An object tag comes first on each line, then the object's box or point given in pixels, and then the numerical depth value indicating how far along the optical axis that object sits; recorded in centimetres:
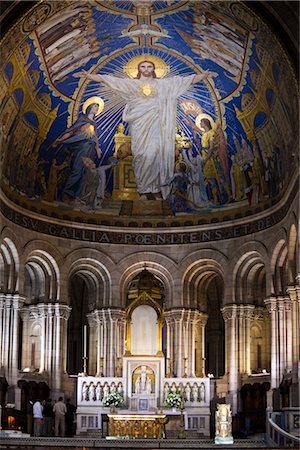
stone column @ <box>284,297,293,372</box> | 3888
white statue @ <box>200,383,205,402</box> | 4047
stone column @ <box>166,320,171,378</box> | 4175
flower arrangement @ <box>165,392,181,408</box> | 3906
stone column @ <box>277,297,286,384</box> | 3916
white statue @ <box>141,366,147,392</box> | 4019
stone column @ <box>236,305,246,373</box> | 4138
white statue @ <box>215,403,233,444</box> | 3250
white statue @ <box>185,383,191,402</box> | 4050
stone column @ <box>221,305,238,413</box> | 4106
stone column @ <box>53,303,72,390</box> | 4097
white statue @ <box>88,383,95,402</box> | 4031
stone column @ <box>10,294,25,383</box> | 3925
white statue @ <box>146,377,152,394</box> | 4016
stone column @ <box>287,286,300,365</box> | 3775
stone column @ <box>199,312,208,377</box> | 4325
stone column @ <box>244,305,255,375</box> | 4138
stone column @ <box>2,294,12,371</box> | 3909
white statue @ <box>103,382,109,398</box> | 4024
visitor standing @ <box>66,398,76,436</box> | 4109
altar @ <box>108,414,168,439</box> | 3744
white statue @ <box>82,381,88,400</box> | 4038
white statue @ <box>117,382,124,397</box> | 4031
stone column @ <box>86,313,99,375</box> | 4316
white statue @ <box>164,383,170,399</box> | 4024
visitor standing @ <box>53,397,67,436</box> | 3928
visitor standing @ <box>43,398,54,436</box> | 3953
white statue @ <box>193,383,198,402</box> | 4049
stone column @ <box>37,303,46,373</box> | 4109
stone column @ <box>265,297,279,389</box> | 3919
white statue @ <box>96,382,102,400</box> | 4041
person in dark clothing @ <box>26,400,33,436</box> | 3900
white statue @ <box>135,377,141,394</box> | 4019
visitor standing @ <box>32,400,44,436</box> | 3794
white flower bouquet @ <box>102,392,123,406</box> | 3906
